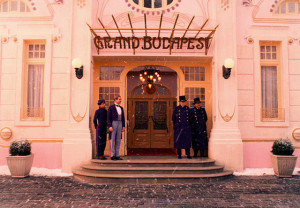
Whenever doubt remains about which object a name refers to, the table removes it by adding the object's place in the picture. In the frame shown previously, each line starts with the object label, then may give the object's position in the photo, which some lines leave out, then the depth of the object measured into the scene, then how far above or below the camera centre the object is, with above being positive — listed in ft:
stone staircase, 20.99 -4.47
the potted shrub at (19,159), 22.43 -3.66
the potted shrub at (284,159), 22.75 -3.60
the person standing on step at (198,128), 25.49 -1.18
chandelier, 36.73 +5.51
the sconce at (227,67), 24.11 +4.39
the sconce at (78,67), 24.00 +4.25
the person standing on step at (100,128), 24.11 -1.21
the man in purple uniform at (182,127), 24.70 -1.08
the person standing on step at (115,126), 23.56 -0.95
